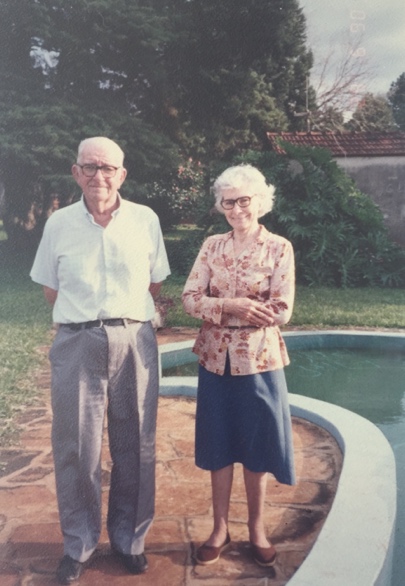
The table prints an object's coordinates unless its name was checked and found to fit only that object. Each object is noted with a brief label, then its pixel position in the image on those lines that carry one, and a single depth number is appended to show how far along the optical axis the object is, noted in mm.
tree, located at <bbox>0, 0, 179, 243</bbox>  12891
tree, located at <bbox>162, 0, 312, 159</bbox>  14789
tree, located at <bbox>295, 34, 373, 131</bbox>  9983
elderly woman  2521
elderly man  2414
